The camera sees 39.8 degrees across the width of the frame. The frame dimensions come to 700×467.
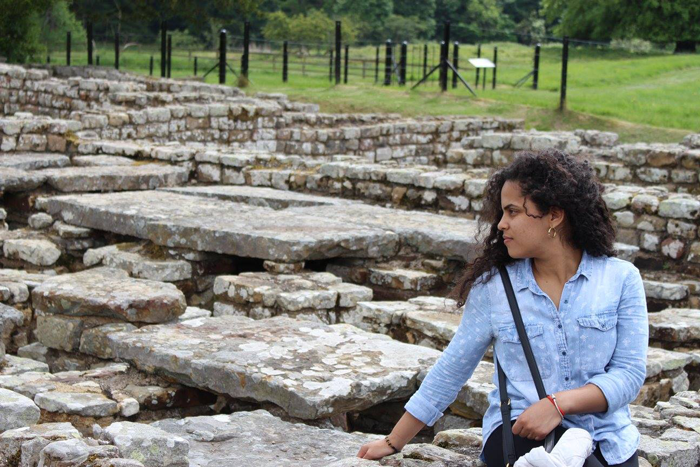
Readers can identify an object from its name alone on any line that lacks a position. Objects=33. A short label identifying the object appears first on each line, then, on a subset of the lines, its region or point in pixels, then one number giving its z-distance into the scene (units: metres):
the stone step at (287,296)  6.76
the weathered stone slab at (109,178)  9.98
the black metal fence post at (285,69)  27.98
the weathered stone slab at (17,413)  4.33
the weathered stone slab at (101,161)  11.50
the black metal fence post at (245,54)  25.03
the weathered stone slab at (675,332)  6.79
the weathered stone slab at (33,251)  8.42
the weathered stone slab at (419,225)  7.80
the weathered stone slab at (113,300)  6.04
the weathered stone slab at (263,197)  9.70
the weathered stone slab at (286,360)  4.79
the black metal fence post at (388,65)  27.02
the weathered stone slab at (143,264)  7.62
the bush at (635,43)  42.02
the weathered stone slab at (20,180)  9.80
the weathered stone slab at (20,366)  5.61
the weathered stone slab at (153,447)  3.81
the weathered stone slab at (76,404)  4.68
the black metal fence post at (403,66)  26.20
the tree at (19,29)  29.69
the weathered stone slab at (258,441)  4.12
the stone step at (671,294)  7.98
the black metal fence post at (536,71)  25.52
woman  3.34
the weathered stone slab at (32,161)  11.08
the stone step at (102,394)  4.71
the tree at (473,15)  59.47
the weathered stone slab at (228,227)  7.46
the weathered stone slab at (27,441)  3.67
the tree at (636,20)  40.72
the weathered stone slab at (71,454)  3.51
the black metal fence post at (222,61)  24.80
